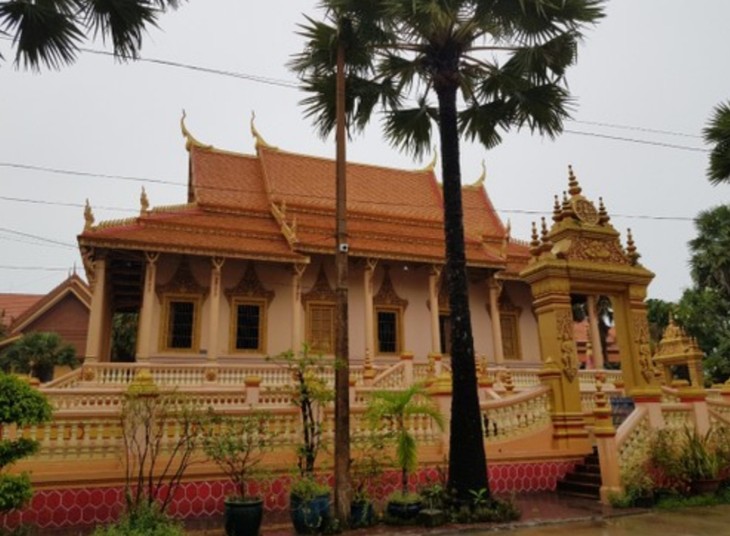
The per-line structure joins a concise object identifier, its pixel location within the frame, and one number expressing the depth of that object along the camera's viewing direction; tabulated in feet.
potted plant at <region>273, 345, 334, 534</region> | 19.76
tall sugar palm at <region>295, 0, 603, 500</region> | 23.18
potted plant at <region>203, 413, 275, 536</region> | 18.80
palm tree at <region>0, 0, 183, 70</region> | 21.38
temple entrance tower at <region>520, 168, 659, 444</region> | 30.86
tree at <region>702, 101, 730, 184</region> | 33.35
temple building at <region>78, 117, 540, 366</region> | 49.70
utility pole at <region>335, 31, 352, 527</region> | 20.52
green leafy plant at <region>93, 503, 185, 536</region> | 16.69
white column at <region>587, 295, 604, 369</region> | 60.95
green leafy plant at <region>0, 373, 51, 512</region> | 16.10
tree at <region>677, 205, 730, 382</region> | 67.67
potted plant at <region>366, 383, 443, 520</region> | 21.91
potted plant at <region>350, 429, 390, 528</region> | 20.74
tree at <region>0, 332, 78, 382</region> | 69.15
